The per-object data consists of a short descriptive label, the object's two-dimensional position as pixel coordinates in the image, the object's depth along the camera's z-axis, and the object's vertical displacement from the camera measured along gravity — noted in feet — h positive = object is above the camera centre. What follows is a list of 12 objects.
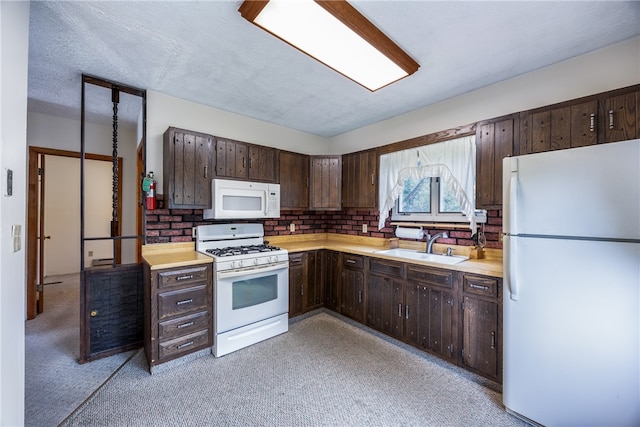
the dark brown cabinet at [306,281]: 10.14 -2.74
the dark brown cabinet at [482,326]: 6.41 -2.86
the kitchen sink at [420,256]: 8.06 -1.44
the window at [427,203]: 9.34 +0.43
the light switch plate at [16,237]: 3.94 -0.39
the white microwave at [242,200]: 8.95 +0.49
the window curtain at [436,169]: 8.21 +1.57
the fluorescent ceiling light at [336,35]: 4.77 +3.76
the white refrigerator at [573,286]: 4.44 -1.37
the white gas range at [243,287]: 8.00 -2.45
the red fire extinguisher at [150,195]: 8.36 +0.58
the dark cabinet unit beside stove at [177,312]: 7.05 -2.81
